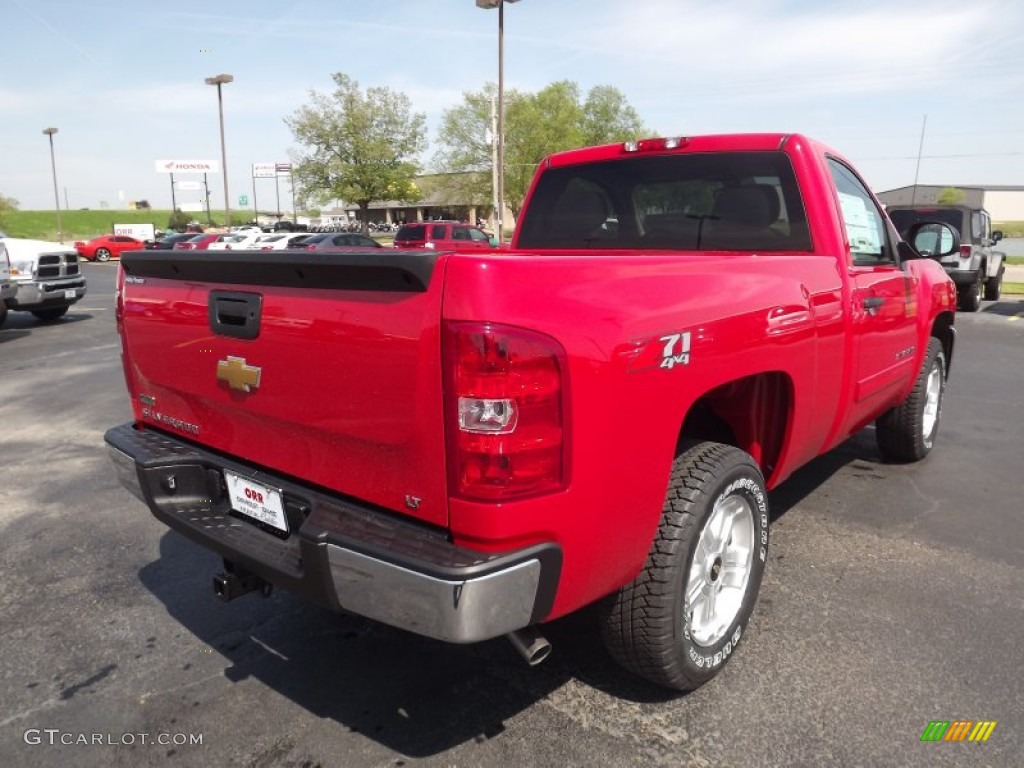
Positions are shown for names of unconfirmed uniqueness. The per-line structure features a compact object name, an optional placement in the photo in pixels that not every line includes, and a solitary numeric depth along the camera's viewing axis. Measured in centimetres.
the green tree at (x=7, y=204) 6041
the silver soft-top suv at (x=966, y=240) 1323
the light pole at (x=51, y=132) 6086
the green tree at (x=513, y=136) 5206
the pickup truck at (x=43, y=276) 1195
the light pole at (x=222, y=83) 4175
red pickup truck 181
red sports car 4131
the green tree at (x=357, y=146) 4588
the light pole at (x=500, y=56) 2625
